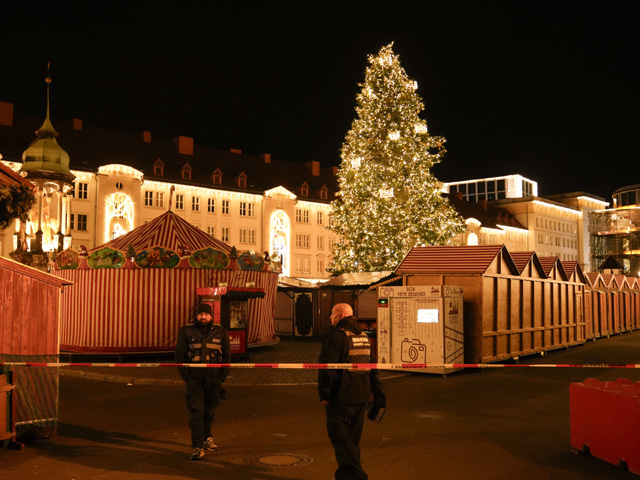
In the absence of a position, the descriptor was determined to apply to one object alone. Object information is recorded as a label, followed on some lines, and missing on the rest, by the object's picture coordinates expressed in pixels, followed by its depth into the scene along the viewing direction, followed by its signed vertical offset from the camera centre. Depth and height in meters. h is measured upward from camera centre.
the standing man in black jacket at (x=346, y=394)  6.11 -0.90
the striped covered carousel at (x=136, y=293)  20.86 +0.10
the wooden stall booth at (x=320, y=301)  29.94 -0.19
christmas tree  33.47 +5.89
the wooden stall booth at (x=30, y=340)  8.59 -0.60
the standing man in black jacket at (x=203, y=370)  8.05 -0.89
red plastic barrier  7.10 -1.37
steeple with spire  35.31 +6.41
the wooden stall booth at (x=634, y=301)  36.38 -0.16
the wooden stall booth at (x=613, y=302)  31.67 -0.19
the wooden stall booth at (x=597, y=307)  27.91 -0.41
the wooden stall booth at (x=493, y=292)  16.97 +0.16
